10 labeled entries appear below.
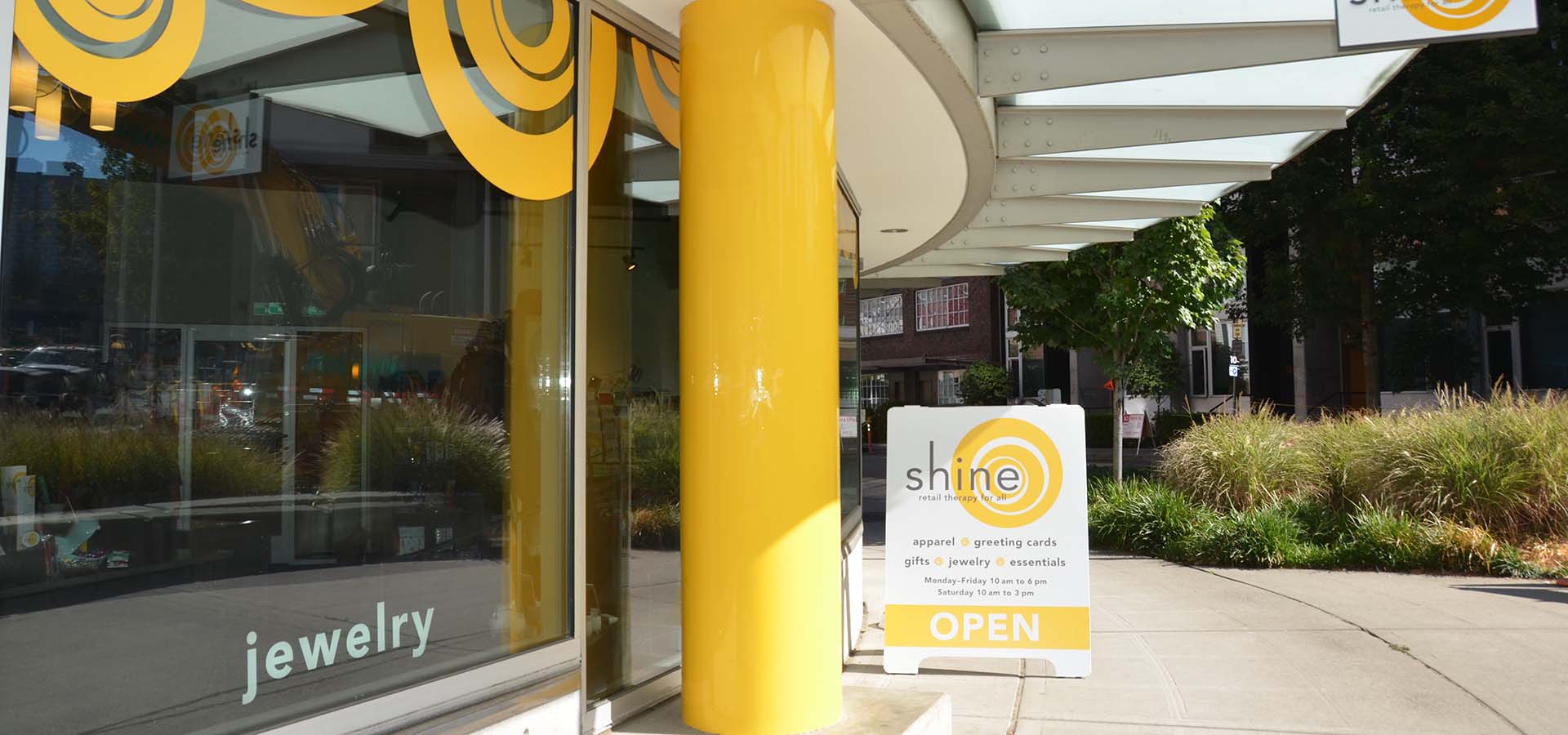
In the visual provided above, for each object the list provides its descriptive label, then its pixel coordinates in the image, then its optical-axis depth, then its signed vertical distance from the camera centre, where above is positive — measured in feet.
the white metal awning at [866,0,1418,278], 15.98 +5.78
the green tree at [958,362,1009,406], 122.52 +2.80
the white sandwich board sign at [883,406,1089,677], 19.56 -2.56
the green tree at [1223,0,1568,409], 64.59 +14.54
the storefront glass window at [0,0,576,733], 7.34 +0.49
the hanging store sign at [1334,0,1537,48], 15.46 +5.98
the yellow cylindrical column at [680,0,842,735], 12.34 +0.44
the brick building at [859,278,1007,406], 135.44 +9.92
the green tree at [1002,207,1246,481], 43.34 +5.20
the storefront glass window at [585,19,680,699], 13.08 +0.39
